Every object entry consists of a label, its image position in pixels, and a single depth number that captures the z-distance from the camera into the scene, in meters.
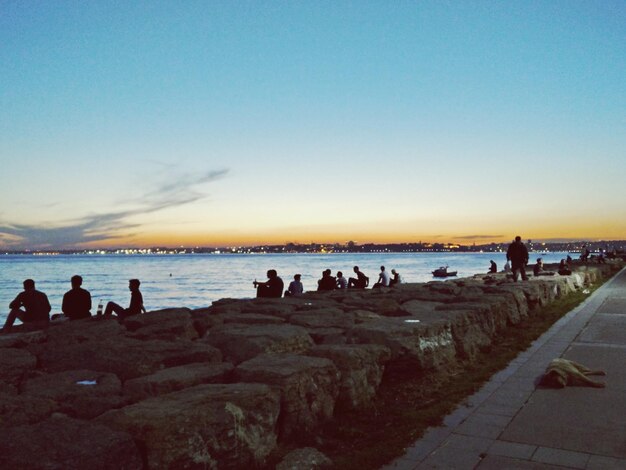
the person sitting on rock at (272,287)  13.11
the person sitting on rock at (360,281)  20.41
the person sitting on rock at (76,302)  10.05
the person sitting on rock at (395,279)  24.56
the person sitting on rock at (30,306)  9.95
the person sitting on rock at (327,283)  17.33
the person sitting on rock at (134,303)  11.57
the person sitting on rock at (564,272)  20.25
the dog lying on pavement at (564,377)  5.58
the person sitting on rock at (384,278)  21.92
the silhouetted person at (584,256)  42.75
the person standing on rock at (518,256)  16.91
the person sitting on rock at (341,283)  19.53
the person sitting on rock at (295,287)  16.15
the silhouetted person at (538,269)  21.85
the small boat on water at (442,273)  58.28
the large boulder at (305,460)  3.37
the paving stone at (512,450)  3.72
